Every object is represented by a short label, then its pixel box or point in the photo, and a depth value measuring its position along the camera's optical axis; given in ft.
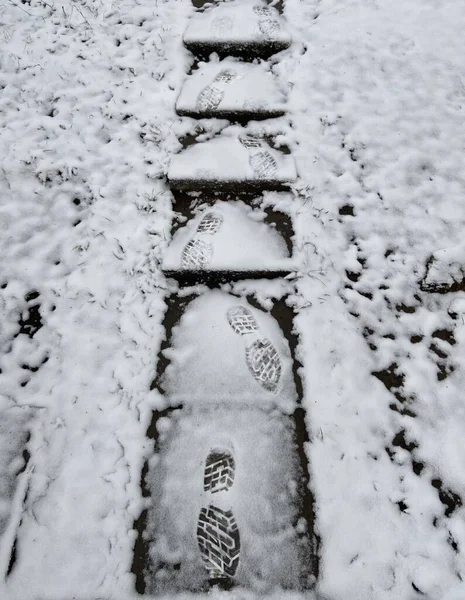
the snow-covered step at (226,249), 5.88
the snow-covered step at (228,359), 5.03
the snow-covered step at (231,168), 6.73
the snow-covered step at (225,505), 4.05
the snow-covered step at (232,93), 7.63
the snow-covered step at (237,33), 8.49
